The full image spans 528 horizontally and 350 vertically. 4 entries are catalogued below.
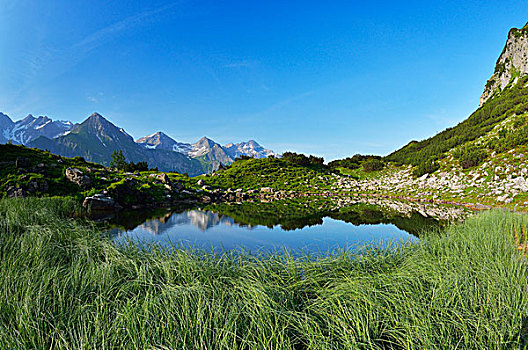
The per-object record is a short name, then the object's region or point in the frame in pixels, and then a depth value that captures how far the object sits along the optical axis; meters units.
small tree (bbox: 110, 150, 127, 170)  60.56
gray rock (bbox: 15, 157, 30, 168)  24.56
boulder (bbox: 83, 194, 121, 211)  21.44
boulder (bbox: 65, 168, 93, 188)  25.11
